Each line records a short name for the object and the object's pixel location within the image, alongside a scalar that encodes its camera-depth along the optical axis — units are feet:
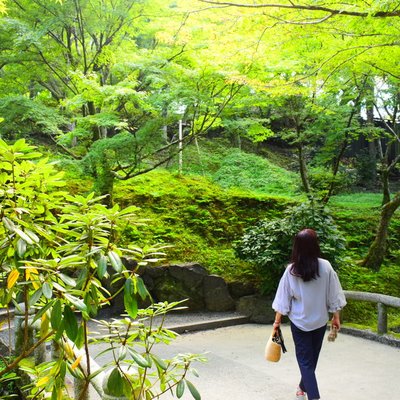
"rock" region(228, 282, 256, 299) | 24.49
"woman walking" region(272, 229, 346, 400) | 11.76
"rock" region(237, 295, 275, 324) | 23.30
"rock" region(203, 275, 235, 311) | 24.09
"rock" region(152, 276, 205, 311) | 24.06
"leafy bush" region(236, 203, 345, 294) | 22.52
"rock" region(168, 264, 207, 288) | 24.34
